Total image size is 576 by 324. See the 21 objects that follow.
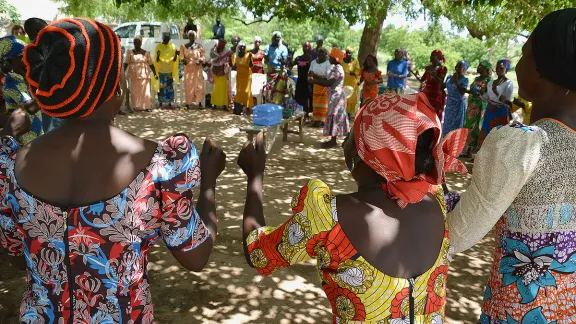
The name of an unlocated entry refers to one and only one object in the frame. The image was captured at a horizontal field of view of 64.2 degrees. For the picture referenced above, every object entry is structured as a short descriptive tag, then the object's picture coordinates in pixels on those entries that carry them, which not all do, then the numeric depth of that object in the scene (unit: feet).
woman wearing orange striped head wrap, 3.93
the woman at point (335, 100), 26.45
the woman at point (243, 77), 34.99
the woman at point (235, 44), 38.25
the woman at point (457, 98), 26.43
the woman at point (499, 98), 22.93
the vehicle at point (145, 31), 56.44
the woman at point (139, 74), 33.60
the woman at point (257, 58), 35.81
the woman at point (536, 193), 4.68
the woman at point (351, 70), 33.34
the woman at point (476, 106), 24.84
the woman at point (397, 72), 32.55
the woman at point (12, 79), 13.11
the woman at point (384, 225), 4.35
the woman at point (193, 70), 36.78
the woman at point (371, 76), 31.76
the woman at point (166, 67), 34.99
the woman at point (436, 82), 26.20
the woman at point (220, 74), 35.55
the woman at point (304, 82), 32.53
